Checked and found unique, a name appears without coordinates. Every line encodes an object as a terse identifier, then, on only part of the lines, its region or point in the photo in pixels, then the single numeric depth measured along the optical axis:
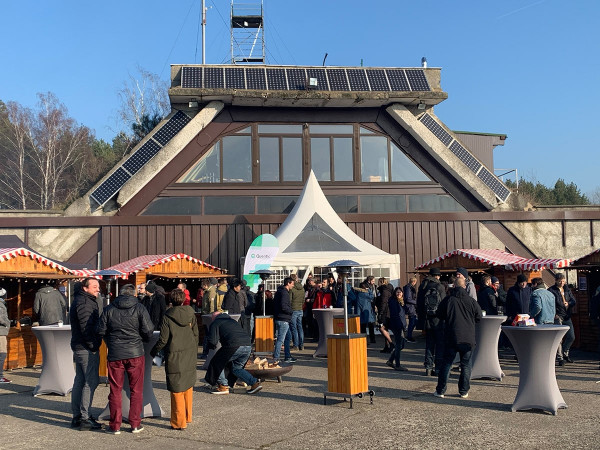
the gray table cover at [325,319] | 14.49
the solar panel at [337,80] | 22.36
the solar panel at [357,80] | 22.43
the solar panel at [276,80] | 21.86
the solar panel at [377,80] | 22.52
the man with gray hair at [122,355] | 7.62
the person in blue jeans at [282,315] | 12.77
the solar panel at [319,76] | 22.25
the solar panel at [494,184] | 22.58
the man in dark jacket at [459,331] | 8.99
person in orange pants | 7.69
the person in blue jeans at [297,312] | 14.56
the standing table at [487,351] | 10.85
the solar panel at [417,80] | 22.72
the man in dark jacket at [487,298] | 13.09
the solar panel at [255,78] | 21.77
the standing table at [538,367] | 8.26
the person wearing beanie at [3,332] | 11.41
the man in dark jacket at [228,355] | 9.52
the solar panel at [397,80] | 22.59
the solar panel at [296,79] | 22.08
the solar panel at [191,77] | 21.64
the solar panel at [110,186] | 21.08
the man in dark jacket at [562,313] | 12.39
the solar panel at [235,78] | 21.69
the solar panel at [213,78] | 21.66
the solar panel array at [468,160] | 22.64
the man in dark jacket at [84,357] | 7.92
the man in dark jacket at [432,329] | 11.01
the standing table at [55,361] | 10.05
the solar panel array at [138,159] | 21.14
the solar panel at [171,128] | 21.70
